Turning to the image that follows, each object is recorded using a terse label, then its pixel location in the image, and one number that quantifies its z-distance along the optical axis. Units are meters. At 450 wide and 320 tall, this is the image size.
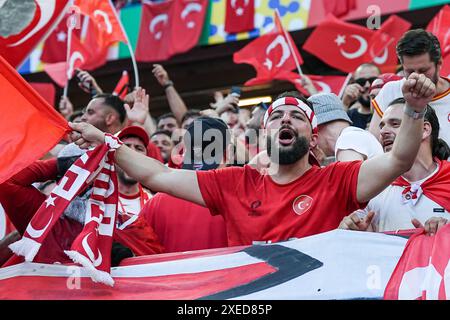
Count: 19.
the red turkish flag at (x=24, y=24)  12.38
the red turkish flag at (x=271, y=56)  16.78
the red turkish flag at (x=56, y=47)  26.08
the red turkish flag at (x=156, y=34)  25.39
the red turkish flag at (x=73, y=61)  18.28
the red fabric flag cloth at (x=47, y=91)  19.58
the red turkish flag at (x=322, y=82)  16.08
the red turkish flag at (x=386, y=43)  16.47
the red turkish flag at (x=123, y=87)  16.84
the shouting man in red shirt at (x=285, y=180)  8.41
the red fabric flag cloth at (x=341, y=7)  22.25
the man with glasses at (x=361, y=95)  13.62
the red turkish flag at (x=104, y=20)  16.78
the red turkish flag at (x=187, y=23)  25.00
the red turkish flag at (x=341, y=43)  16.70
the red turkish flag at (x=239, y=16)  24.00
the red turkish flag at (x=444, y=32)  13.65
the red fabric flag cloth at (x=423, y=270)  7.26
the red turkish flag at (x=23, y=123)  8.93
